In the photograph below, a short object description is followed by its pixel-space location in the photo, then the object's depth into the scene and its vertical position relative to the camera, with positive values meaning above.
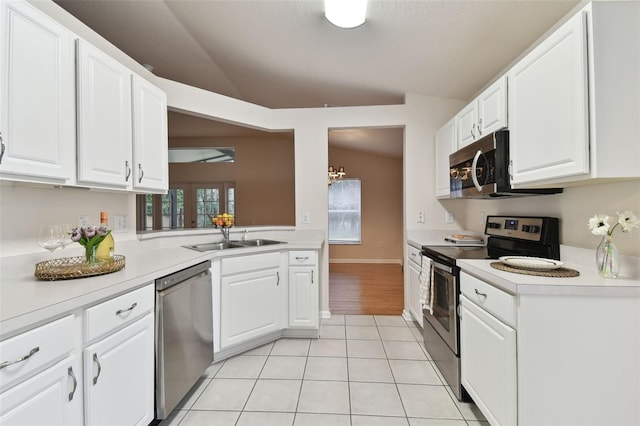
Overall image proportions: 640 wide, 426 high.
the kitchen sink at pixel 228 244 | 2.52 -0.29
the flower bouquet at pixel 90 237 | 1.37 -0.12
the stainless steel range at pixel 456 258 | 1.79 -0.33
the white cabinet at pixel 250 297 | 2.25 -0.72
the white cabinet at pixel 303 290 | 2.66 -0.73
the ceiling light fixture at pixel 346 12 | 1.74 +1.30
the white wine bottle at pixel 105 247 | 1.46 -0.18
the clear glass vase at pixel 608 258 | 1.25 -0.21
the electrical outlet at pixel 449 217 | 3.12 -0.05
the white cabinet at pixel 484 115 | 1.79 +0.73
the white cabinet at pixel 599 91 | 1.17 +0.52
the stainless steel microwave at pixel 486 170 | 1.77 +0.31
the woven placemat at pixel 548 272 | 1.32 -0.29
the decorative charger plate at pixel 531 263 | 1.43 -0.27
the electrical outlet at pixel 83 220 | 1.73 -0.04
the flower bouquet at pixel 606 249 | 1.22 -0.17
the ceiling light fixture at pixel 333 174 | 5.14 +0.74
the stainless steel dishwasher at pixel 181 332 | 1.52 -0.73
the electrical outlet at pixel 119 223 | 2.00 -0.07
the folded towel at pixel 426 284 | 2.25 -0.59
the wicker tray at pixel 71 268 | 1.27 -0.26
